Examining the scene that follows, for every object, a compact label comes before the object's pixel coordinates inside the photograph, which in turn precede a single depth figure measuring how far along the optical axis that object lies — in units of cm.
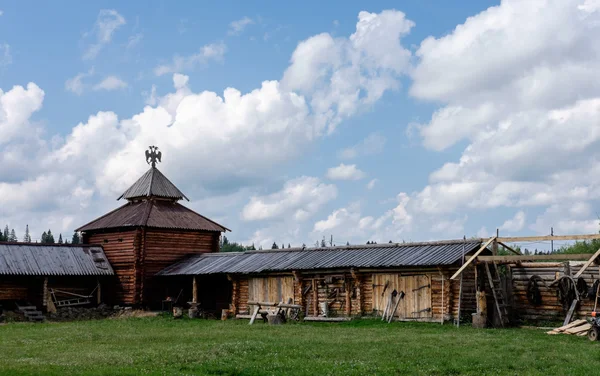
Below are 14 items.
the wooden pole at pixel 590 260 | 2427
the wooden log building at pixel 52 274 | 4059
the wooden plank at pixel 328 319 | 3291
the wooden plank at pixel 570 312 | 2695
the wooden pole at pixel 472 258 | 2827
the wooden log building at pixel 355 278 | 3043
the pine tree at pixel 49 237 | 12885
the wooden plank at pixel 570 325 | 2494
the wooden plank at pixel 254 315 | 3227
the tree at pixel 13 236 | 15268
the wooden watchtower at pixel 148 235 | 4419
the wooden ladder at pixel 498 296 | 2875
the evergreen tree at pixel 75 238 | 12132
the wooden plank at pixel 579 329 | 2420
